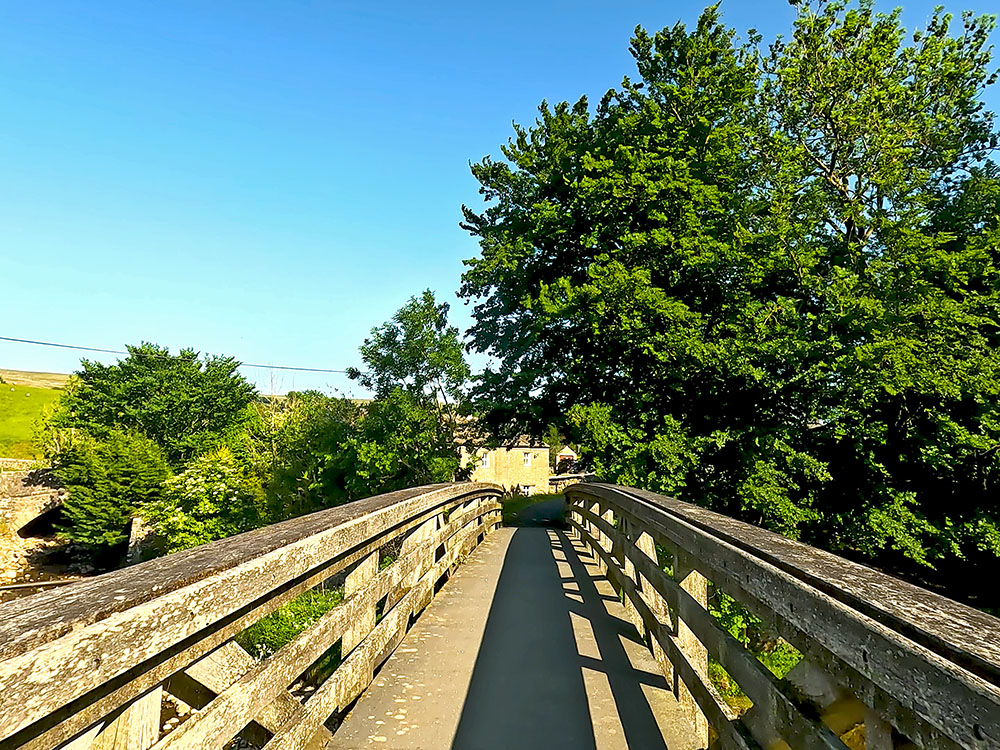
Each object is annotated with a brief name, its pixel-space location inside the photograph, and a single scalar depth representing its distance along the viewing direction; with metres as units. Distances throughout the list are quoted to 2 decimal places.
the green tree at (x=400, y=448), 26.55
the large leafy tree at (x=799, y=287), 16.03
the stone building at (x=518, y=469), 45.74
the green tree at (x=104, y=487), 34.22
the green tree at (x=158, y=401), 49.22
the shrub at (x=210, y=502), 32.00
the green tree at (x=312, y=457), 30.53
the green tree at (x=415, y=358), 29.06
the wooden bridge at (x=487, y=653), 1.25
